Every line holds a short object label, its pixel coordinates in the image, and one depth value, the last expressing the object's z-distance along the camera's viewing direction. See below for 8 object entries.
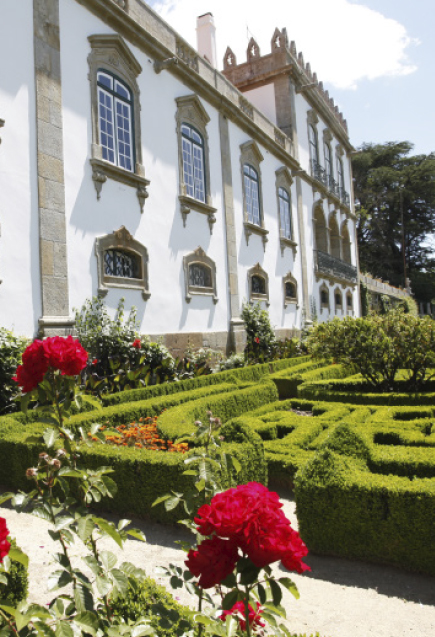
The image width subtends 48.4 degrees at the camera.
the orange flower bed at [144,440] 5.15
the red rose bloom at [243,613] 1.64
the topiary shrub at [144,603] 2.04
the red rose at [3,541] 1.25
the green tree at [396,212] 45.03
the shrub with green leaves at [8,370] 6.55
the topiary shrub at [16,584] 2.33
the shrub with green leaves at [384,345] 8.24
